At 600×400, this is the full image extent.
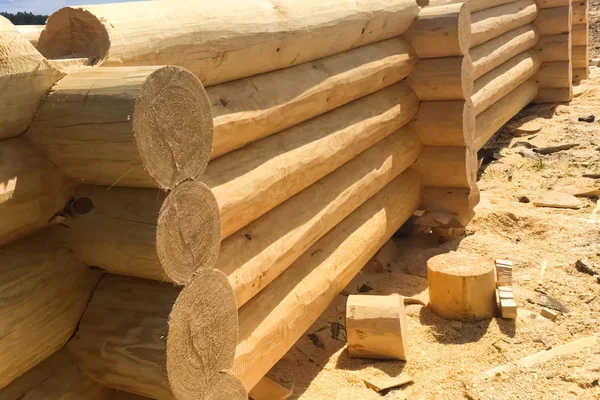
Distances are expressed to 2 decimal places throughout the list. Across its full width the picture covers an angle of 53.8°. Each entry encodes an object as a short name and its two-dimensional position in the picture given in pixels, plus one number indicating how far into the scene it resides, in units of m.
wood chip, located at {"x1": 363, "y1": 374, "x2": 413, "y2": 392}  3.55
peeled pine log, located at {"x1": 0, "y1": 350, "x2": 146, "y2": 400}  1.97
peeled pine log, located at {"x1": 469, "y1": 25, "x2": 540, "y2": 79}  7.39
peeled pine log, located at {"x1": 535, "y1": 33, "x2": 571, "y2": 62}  10.10
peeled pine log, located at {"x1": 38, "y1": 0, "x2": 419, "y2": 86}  2.32
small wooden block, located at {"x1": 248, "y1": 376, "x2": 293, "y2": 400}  3.38
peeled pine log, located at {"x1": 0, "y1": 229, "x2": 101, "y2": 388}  1.88
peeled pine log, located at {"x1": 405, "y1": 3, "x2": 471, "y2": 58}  5.11
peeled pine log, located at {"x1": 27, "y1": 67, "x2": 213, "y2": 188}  1.90
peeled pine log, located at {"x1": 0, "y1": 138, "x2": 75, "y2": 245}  1.88
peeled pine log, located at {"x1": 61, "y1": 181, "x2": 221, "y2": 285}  2.02
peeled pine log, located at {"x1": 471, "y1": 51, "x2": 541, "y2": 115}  7.42
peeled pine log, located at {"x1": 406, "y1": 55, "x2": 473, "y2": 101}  5.21
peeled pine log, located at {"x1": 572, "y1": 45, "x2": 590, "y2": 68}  11.70
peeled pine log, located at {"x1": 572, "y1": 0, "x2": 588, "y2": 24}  11.41
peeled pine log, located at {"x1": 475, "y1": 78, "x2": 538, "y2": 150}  7.52
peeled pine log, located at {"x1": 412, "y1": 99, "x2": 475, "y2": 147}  5.32
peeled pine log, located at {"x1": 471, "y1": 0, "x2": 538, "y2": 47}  7.35
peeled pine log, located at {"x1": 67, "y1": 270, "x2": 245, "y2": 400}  2.07
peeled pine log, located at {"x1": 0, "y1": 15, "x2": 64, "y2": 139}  1.87
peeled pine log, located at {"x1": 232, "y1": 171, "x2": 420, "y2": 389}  3.09
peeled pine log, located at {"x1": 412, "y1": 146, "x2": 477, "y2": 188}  5.45
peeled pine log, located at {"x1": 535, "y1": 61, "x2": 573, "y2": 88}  10.20
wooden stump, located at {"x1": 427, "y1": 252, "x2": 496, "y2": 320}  4.18
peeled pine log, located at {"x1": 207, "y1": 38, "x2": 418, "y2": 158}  2.97
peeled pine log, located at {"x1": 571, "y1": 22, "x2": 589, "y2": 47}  11.62
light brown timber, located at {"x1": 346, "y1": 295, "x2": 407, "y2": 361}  3.77
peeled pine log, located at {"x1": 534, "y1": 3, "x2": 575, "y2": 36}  9.99
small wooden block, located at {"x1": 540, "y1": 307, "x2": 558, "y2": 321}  4.18
